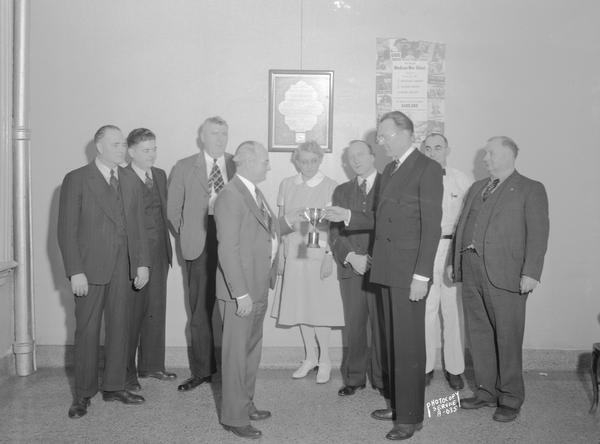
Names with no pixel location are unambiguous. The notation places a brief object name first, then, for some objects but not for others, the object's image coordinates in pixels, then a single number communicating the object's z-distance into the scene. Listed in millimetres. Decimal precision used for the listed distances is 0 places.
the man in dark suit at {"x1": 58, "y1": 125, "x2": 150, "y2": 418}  3723
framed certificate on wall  4766
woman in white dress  4426
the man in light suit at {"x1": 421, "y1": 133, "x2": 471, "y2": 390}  4312
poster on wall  4777
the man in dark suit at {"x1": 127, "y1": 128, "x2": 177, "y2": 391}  4234
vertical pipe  4512
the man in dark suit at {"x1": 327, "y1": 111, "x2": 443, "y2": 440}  3270
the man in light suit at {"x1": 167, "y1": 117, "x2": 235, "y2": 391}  4266
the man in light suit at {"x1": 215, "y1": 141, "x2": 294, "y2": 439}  3201
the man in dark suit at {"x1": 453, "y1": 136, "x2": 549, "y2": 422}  3729
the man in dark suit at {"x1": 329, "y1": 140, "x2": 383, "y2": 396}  4137
